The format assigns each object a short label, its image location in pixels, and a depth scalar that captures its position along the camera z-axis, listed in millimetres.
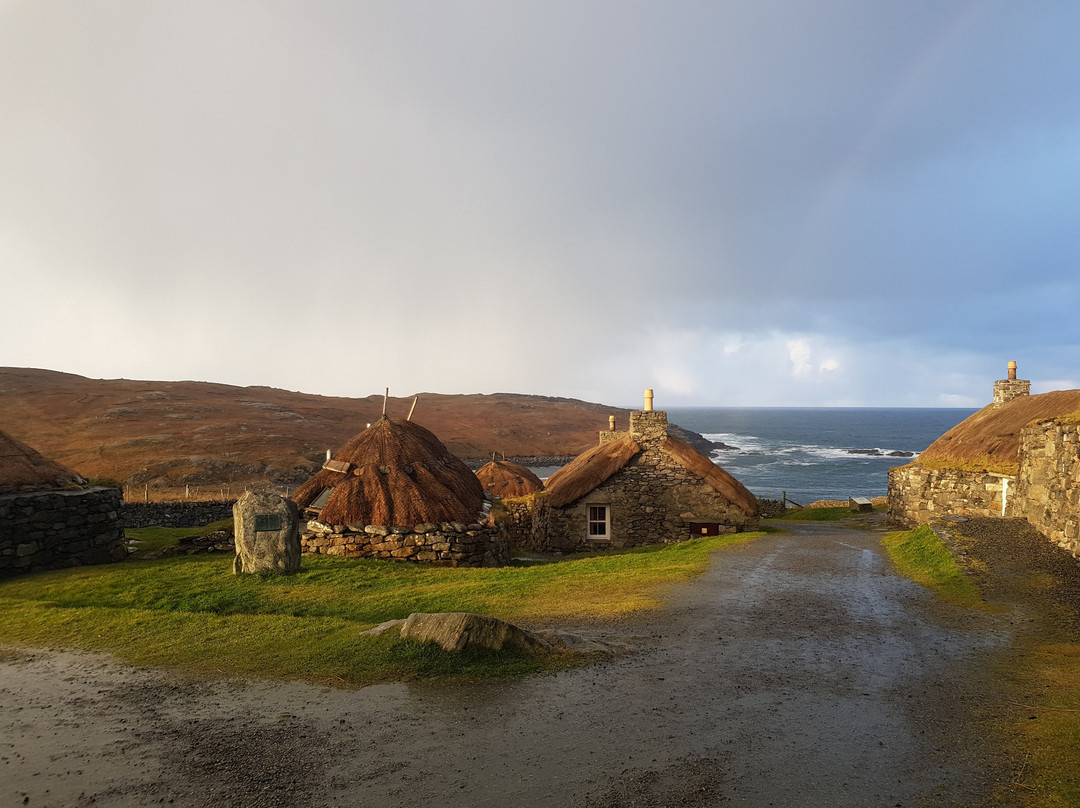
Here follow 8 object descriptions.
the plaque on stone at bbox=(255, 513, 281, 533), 14438
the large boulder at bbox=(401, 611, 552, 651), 8812
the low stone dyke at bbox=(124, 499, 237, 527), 33062
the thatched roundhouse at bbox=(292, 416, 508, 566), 17922
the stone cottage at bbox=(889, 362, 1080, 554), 14898
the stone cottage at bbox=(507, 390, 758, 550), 25812
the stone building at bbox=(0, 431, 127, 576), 15078
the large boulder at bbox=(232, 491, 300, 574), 14438
